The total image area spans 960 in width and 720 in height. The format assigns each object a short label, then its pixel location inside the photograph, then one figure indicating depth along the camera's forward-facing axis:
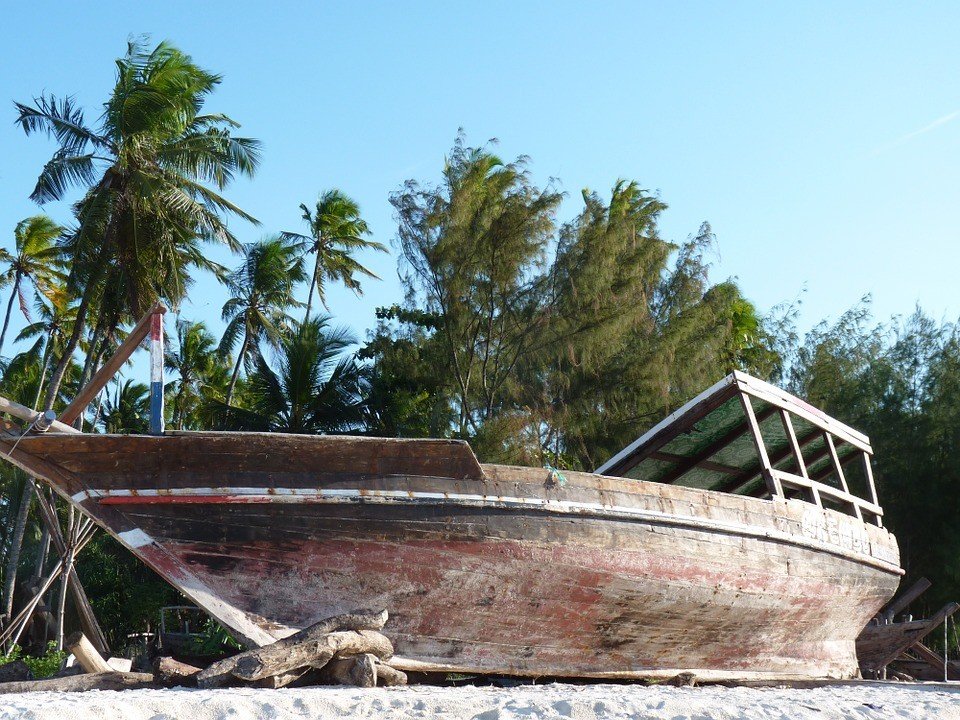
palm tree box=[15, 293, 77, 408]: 23.89
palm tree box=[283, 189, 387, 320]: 27.95
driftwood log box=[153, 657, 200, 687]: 6.31
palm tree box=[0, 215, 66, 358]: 23.00
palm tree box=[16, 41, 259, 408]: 16.06
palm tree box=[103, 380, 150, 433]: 26.80
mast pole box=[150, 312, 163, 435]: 6.94
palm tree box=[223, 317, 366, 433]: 21.19
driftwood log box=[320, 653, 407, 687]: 6.43
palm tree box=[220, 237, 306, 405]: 25.80
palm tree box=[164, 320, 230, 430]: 30.41
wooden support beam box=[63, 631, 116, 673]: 6.73
